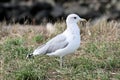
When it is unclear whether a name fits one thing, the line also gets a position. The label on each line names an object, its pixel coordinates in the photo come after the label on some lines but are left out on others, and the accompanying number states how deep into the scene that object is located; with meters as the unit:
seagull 13.17
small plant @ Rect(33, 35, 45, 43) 16.11
